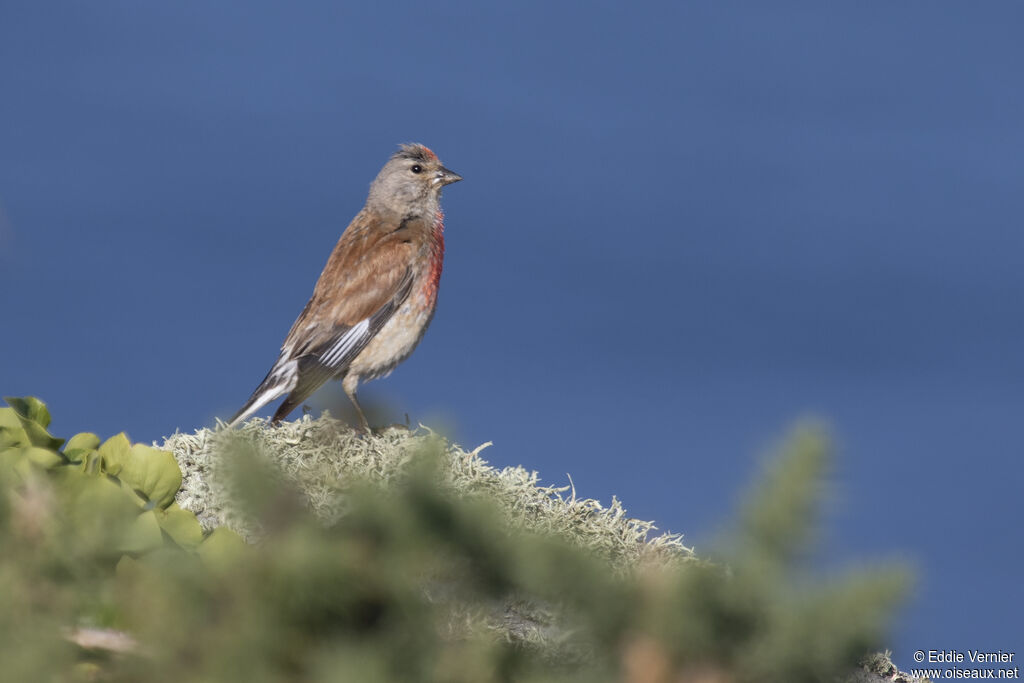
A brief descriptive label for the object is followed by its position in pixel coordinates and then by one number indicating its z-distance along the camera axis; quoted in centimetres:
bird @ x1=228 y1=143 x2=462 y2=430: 1365
